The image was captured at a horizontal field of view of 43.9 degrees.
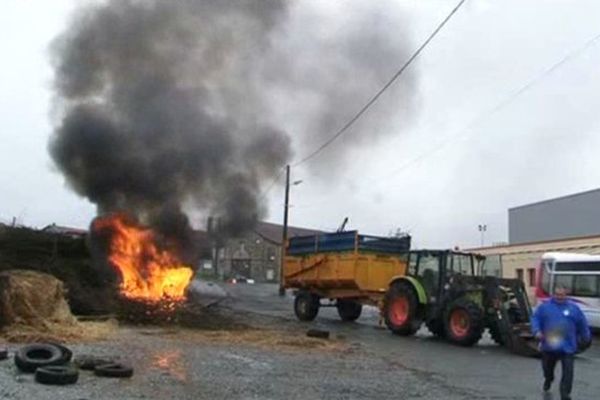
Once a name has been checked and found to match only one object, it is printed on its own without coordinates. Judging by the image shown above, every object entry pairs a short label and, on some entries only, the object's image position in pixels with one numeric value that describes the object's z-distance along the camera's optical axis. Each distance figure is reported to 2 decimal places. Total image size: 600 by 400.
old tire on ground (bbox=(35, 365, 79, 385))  9.09
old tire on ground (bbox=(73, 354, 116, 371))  10.30
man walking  9.17
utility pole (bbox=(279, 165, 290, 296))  35.45
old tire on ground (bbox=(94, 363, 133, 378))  9.77
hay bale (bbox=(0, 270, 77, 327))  15.02
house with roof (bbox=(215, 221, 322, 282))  80.25
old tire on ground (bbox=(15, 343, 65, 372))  9.91
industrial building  38.95
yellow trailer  21.12
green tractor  16.36
